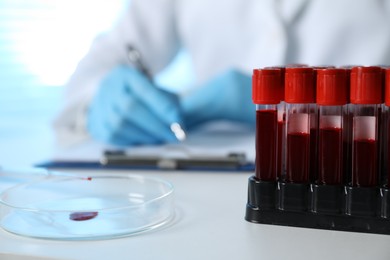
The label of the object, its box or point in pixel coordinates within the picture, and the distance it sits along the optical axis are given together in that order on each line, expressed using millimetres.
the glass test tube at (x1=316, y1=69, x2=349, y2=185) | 463
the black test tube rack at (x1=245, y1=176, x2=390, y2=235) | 459
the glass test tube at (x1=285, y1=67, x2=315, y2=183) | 467
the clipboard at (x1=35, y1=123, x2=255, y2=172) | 627
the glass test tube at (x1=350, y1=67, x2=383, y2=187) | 456
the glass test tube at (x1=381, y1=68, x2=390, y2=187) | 462
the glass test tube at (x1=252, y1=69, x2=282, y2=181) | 475
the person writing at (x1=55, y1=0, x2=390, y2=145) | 803
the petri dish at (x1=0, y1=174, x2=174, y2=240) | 468
